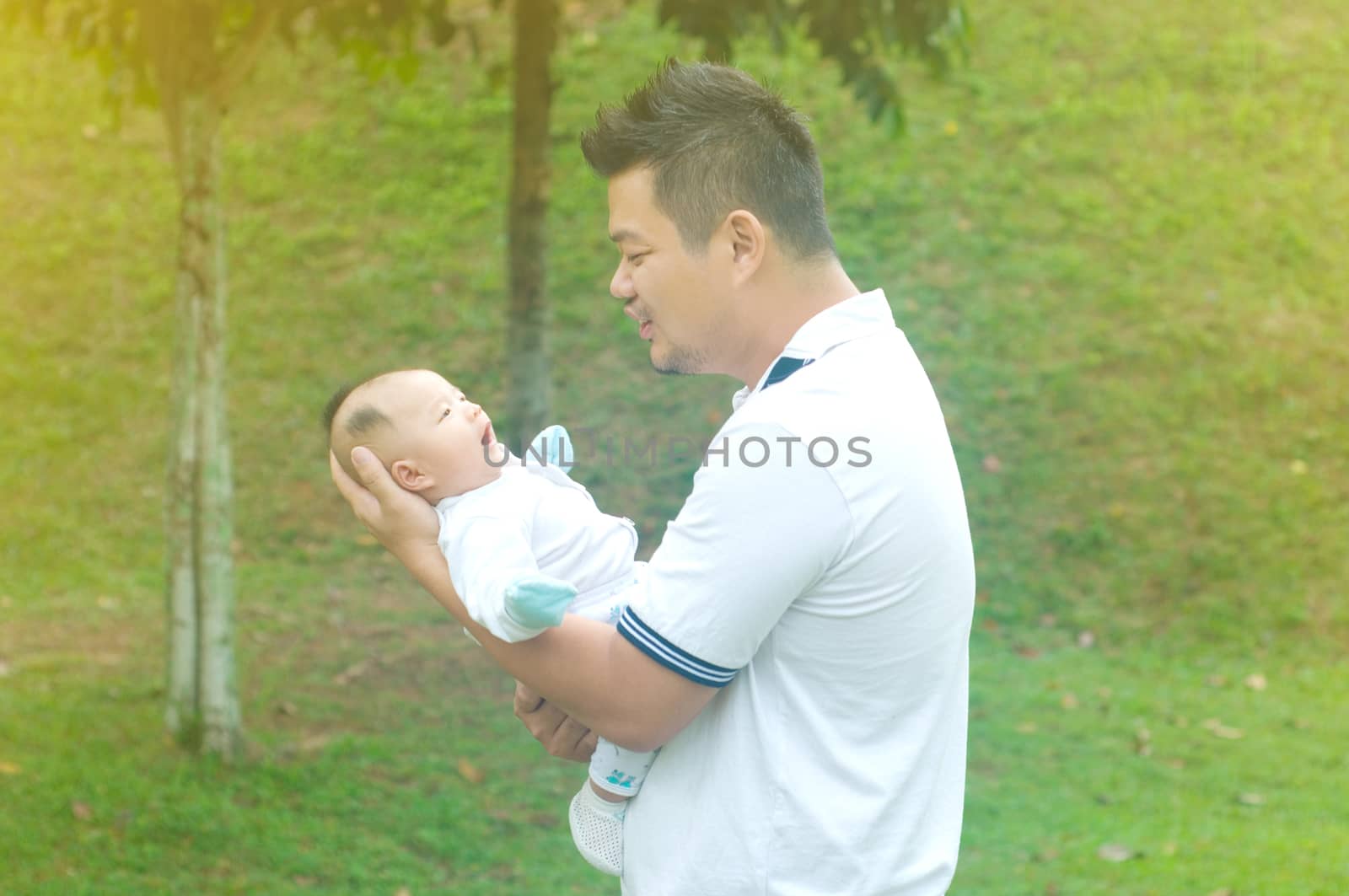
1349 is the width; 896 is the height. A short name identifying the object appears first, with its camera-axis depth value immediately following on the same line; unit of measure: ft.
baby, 6.17
